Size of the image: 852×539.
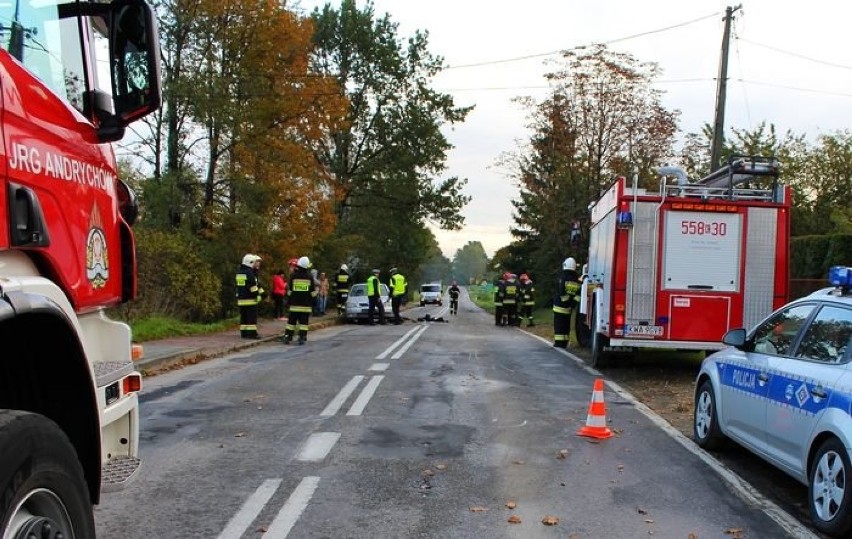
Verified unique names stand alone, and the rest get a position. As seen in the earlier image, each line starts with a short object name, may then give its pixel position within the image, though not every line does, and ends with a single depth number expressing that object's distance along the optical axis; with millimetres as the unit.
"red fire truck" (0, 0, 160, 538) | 2445
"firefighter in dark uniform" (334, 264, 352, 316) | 24484
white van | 62594
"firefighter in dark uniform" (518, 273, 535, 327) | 26891
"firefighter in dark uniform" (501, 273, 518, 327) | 26797
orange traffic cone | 7262
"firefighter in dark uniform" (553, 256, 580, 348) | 16884
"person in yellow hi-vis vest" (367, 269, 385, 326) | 24125
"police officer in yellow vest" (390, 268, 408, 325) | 25297
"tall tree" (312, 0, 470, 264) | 42344
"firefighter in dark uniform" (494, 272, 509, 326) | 27536
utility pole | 19656
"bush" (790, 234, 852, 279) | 17969
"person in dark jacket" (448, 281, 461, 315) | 39562
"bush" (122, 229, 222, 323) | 17906
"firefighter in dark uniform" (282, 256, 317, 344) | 16266
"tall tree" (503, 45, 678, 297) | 29578
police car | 4633
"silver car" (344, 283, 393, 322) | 26000
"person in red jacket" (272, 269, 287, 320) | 24166
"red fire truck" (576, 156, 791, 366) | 11391
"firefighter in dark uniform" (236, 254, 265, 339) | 16781
